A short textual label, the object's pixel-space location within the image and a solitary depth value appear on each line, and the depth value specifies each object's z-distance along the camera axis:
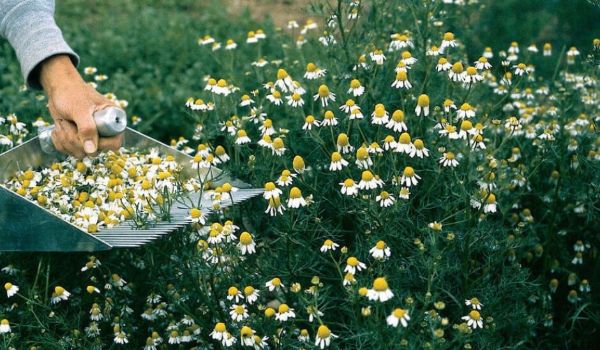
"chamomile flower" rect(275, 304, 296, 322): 2.18
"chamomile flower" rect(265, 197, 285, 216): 2.41
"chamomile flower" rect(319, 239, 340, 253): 2.32
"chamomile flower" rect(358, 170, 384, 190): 2.30
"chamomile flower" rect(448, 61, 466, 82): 2.58
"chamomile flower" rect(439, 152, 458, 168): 2.45
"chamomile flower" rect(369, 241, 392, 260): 2.19
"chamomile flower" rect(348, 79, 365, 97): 2.60
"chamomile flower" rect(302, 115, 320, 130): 2.57
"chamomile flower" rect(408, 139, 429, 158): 2.41
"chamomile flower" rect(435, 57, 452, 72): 2.62
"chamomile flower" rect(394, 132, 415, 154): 2.39
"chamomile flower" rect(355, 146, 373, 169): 2.37
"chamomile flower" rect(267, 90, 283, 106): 2.80
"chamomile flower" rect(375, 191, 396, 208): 2.35
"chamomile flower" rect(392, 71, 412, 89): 2.57
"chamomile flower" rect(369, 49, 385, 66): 2.72
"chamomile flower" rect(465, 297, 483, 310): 2.30
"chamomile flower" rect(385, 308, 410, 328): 1.90
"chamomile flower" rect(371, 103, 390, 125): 2.45
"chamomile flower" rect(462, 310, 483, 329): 2.25
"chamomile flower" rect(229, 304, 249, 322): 2.27
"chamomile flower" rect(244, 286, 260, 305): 2.29
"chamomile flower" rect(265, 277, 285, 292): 2.26
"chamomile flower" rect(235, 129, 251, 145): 2.68
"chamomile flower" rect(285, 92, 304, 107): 2.67
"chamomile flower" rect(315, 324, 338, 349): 2.03
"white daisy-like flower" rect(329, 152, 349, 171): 2.43
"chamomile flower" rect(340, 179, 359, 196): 2.34
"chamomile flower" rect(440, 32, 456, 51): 2.69
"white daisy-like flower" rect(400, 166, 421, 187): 2.35
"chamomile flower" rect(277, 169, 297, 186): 2.46
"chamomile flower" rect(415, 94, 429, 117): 2.48
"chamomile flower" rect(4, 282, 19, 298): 2.42
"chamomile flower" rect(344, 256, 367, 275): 2.18
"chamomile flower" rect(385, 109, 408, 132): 2.45
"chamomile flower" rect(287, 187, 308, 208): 2.34
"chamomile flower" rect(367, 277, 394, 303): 1.98
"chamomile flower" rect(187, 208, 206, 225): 2.42
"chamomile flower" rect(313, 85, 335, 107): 2.64
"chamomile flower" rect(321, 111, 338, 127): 2.54
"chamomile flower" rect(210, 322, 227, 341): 2.18
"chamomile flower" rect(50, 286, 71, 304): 2.45
